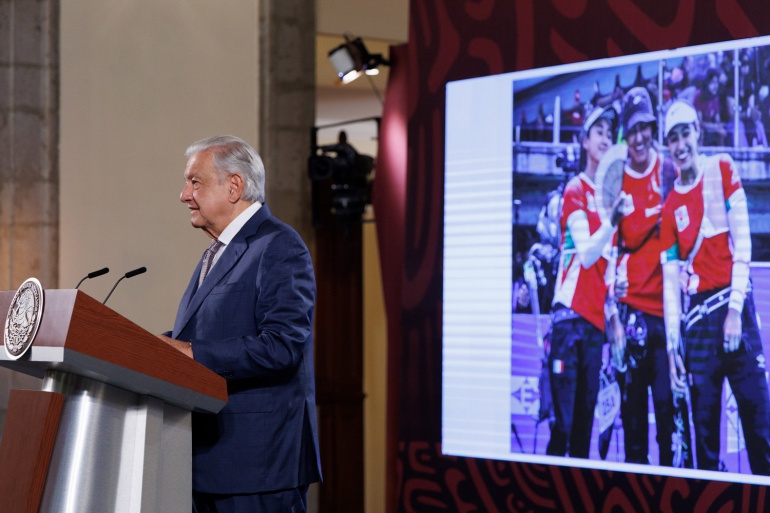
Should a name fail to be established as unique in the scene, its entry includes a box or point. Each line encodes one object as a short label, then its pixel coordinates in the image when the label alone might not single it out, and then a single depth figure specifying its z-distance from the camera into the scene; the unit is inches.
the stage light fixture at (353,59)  484.1
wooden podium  159.0
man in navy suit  199.7
